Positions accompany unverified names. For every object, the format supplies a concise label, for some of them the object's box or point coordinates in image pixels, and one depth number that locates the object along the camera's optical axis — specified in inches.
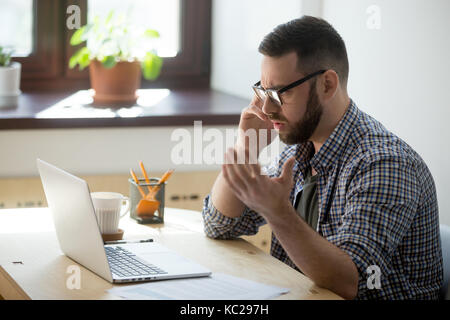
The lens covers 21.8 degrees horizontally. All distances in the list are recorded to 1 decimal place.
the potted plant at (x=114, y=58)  134.8
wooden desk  81.6
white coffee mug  93.0
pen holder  99.1
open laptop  82.6
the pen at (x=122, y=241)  91.6
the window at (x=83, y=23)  139.1
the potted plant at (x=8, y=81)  129.8
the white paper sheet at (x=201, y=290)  79.8
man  82.6
